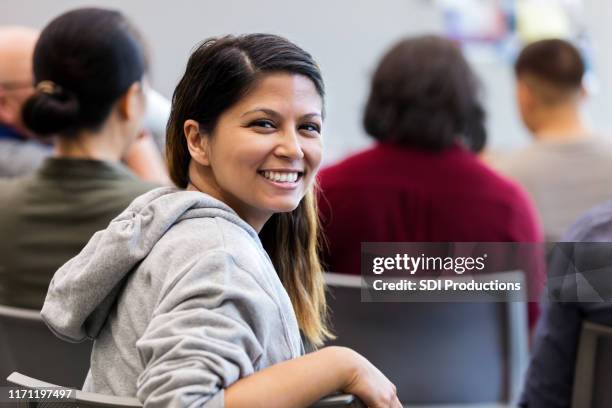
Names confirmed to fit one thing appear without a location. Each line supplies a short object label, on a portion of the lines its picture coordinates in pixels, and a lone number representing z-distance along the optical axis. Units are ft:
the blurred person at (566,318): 11.49
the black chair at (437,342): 12.43
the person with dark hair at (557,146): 15.76
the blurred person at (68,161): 12.18
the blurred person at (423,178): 13.45
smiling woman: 9.70
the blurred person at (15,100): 14.11
